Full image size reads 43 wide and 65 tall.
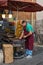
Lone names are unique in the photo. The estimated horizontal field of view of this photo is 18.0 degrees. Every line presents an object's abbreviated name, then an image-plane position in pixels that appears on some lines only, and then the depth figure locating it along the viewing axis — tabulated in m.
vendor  5.96
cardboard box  5.49
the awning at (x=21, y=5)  5.69
